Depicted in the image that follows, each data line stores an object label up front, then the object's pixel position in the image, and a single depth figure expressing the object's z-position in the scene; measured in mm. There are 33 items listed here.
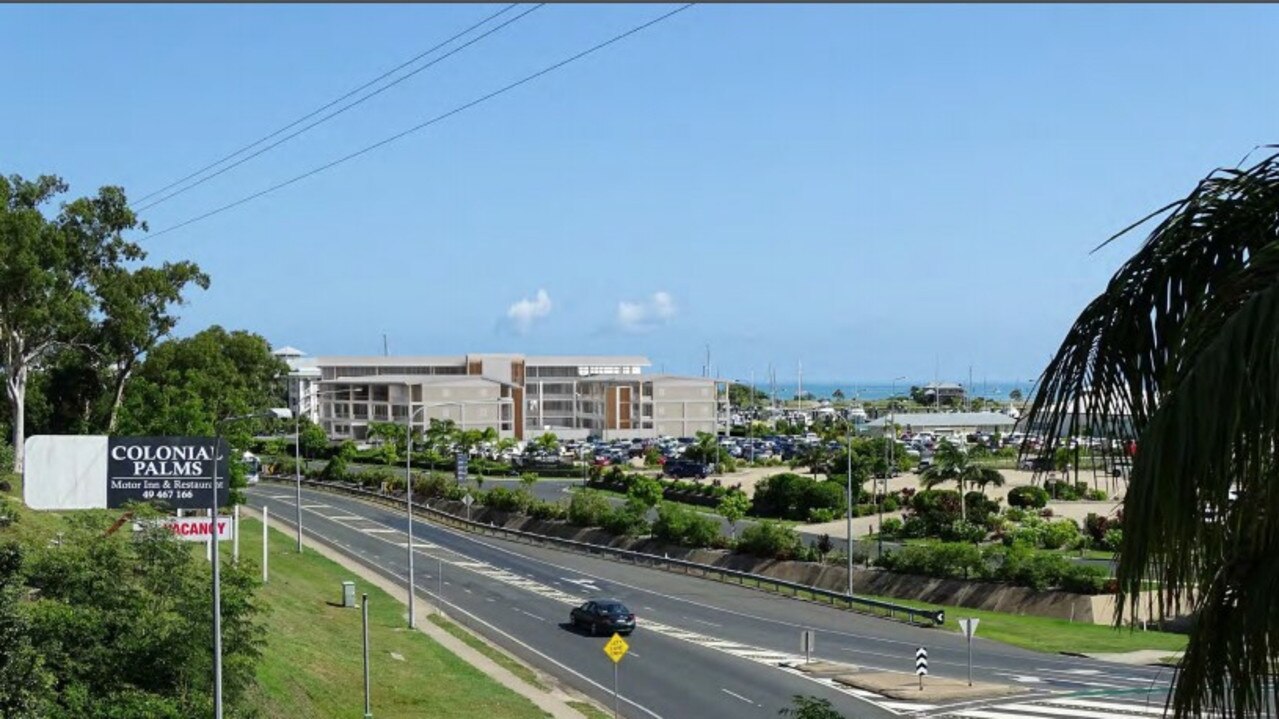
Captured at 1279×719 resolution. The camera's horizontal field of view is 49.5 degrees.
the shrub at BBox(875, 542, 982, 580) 59938
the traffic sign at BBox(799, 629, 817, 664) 42000
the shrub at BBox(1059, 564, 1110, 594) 54750
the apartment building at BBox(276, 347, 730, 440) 155375
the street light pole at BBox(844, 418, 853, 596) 57616
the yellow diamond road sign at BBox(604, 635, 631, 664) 36938
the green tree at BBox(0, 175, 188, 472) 56406
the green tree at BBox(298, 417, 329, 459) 132250
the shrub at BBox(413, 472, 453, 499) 101438
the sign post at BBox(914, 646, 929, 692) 39594
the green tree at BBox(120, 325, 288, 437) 56812
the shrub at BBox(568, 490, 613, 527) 82269
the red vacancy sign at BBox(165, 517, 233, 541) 37250
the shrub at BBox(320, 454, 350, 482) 116062
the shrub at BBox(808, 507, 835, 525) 81250
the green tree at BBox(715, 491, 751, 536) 76000
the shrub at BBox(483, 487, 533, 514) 90812
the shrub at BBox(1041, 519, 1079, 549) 65688
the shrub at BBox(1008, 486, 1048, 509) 77250
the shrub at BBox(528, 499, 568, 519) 86938
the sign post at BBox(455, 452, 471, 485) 84662
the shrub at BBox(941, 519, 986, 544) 68750
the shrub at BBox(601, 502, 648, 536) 78688
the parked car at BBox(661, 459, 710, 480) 112375
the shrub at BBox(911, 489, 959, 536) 71625
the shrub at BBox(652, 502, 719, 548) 72562
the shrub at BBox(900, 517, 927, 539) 72812
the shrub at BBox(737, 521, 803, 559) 67188
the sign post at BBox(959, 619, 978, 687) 40281
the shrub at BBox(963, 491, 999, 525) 71250
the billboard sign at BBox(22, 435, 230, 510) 40750
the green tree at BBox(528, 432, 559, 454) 135125
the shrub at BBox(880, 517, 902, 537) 73812
